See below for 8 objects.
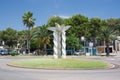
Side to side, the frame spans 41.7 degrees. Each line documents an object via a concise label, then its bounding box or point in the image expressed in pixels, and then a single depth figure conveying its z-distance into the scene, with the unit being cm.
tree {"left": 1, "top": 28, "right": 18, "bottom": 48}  6269
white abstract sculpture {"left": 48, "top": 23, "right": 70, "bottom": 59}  2420
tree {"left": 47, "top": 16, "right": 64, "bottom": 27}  5417
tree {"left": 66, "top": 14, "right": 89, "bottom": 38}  5336
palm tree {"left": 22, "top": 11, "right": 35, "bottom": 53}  5498
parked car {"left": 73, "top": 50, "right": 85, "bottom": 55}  5192
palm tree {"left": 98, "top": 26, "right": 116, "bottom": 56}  4647
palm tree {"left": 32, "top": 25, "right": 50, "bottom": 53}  5181
